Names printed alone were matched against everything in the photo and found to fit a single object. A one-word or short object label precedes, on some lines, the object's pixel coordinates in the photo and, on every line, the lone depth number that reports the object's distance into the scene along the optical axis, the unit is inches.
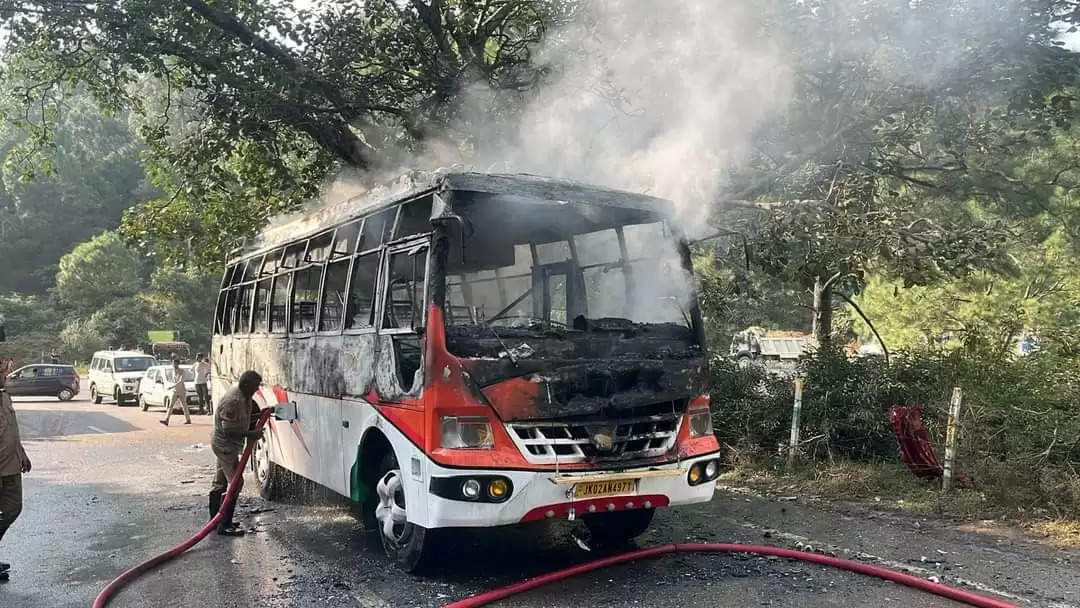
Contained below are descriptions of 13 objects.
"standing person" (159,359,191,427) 758.5
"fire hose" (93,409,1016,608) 202.8
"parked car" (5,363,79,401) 1096.2
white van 1015.0
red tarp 340.8
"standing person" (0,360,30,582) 241.1
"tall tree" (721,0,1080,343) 397.4
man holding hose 300.8
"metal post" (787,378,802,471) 376.2
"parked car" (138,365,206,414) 829.2
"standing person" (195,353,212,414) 802.8
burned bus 208.5
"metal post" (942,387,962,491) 315.6
